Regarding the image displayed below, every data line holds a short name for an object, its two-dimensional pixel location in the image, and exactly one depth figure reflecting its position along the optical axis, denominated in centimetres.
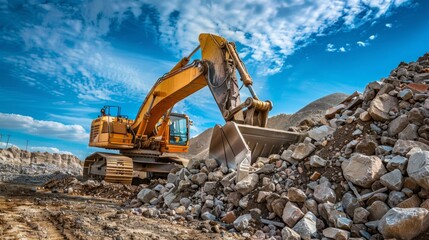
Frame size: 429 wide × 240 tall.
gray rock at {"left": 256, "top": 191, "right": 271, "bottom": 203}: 470
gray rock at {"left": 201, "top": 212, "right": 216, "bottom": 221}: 492
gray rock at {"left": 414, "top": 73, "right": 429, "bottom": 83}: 642
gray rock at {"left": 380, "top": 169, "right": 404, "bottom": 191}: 396
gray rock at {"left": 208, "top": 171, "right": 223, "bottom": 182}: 572
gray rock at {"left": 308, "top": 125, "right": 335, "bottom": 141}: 585
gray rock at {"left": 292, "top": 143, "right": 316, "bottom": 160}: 531
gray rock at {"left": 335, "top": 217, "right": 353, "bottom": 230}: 383
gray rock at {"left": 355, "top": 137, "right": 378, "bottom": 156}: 472
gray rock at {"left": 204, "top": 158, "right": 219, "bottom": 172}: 616
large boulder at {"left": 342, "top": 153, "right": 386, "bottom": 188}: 421
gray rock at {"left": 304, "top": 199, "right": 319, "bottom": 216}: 426
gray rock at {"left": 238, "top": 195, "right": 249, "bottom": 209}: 482
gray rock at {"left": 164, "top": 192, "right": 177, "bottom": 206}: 587
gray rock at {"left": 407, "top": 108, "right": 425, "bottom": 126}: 497
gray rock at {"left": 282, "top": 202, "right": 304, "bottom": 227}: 416
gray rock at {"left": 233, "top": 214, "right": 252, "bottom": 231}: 439
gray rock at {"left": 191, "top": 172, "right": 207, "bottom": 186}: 589
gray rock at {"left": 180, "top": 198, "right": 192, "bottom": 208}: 554
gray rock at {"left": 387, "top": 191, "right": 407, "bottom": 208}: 387
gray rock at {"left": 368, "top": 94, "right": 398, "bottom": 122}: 532
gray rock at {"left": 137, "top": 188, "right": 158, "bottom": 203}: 646
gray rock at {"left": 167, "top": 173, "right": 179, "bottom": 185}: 660
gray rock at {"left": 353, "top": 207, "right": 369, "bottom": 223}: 388
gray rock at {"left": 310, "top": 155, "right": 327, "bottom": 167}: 494
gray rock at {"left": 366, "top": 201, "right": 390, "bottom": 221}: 388
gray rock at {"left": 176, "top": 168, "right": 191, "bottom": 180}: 634
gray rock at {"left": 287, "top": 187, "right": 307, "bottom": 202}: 437
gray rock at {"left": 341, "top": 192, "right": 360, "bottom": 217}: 405
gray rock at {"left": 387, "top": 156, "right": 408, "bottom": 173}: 412
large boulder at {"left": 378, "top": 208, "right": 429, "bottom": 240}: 345
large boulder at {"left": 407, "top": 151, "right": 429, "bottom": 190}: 376
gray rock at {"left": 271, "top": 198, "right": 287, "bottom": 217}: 441
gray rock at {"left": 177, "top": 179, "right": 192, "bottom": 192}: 600
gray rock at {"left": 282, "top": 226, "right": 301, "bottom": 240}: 387
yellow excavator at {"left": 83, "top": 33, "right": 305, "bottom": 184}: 623
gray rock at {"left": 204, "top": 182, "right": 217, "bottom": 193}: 554
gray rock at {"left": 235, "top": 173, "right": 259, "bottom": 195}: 498
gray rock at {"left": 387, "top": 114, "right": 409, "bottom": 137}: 500
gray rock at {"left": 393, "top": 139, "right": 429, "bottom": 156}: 441
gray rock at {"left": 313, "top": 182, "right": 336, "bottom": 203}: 429
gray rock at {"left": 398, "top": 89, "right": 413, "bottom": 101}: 547
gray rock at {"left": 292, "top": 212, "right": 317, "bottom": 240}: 393
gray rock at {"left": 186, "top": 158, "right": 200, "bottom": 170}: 654
